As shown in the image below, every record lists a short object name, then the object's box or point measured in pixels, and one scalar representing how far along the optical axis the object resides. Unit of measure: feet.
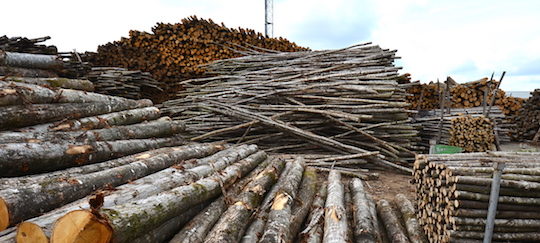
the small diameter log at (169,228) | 8.77
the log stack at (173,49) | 34.37
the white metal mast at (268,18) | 59.67
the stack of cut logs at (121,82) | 29.12
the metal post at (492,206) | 10.21
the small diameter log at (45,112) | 13.25
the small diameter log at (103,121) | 14.26
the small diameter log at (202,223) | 9.32
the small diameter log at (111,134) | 12.55
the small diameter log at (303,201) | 11.30
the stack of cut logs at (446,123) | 30.19
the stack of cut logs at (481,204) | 10.39
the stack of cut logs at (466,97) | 37.86
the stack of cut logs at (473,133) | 27.20
